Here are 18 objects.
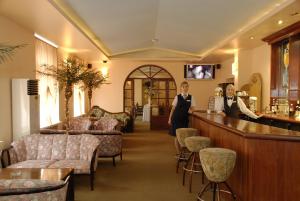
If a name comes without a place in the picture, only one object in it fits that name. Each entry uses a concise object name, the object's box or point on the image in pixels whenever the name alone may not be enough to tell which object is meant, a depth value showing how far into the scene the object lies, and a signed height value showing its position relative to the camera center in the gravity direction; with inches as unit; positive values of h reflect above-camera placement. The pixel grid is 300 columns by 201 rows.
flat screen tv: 361.7 +37.8
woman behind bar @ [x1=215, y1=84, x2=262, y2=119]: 153.3 -7.6
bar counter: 97.3 -30.5
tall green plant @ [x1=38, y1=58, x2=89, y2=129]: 183.9 +16.0
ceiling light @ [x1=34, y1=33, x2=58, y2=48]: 199.8 +52.9
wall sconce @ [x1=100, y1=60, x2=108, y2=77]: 356.6 +41.6
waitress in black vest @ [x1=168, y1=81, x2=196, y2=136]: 181.2 -11.1
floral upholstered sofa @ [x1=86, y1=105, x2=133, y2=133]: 297.5 -25.5
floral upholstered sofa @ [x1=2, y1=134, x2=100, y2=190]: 135.1 -33.3
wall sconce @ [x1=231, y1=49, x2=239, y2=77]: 264.4 +35.7
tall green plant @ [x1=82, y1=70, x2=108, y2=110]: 284.2 +18.2
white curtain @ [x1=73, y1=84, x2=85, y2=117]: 304.3 -6.0
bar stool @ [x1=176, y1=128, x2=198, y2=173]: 159.8 -27.3
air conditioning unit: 153.0 -7.5
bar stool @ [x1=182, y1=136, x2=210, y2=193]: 134.2 -28.9
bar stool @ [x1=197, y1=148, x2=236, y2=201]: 101.0 -31.1
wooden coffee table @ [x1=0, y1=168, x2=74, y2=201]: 103.4 -36.8
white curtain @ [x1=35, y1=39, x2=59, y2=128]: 206.7 +7.5
